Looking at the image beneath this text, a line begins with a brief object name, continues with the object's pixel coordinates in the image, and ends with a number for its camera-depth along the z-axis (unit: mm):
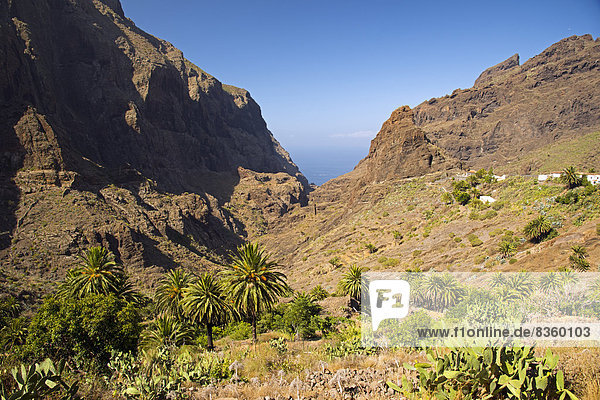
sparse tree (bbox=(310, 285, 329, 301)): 42138
